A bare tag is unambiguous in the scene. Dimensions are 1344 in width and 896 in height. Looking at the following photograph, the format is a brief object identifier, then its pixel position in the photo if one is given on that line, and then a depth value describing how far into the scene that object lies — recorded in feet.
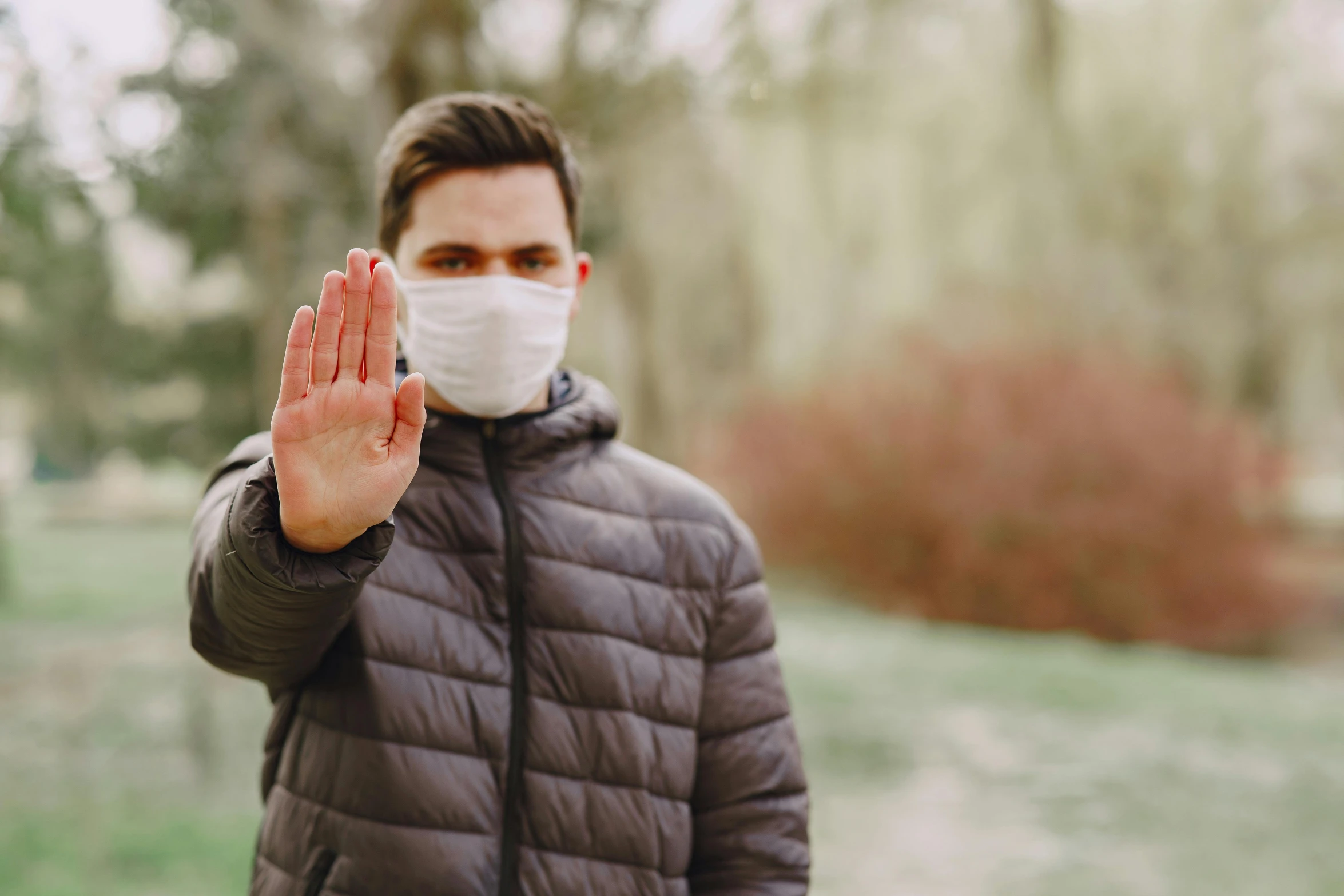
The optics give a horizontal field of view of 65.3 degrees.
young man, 4.22
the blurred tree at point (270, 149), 19.10
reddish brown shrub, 34.71
